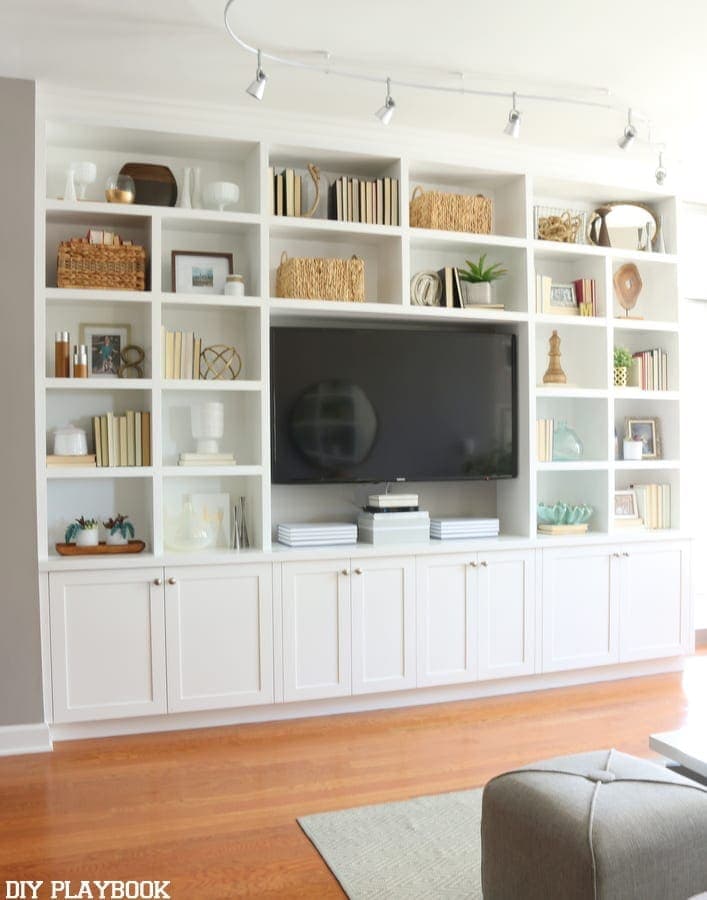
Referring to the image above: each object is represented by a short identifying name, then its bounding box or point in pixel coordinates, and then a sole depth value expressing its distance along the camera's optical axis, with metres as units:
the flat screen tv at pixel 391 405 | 4.19
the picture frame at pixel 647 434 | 4.98
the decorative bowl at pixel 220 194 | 3.99
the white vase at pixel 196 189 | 4.05
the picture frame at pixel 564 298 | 4.73
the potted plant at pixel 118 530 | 3.89
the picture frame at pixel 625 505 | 4.84
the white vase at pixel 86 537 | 3.83
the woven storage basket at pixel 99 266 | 3.79
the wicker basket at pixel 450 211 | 4.34
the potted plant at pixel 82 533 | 3.83
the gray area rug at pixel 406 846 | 2.48
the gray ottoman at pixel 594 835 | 2.00
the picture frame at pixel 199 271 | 4.06
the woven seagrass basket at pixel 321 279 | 4.09
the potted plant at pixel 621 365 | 4.83
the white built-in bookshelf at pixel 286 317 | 3.90
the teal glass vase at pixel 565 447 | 4.75
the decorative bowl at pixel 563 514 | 4.65
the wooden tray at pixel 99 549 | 3.78
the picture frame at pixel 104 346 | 3.99
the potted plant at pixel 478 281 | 4.45
